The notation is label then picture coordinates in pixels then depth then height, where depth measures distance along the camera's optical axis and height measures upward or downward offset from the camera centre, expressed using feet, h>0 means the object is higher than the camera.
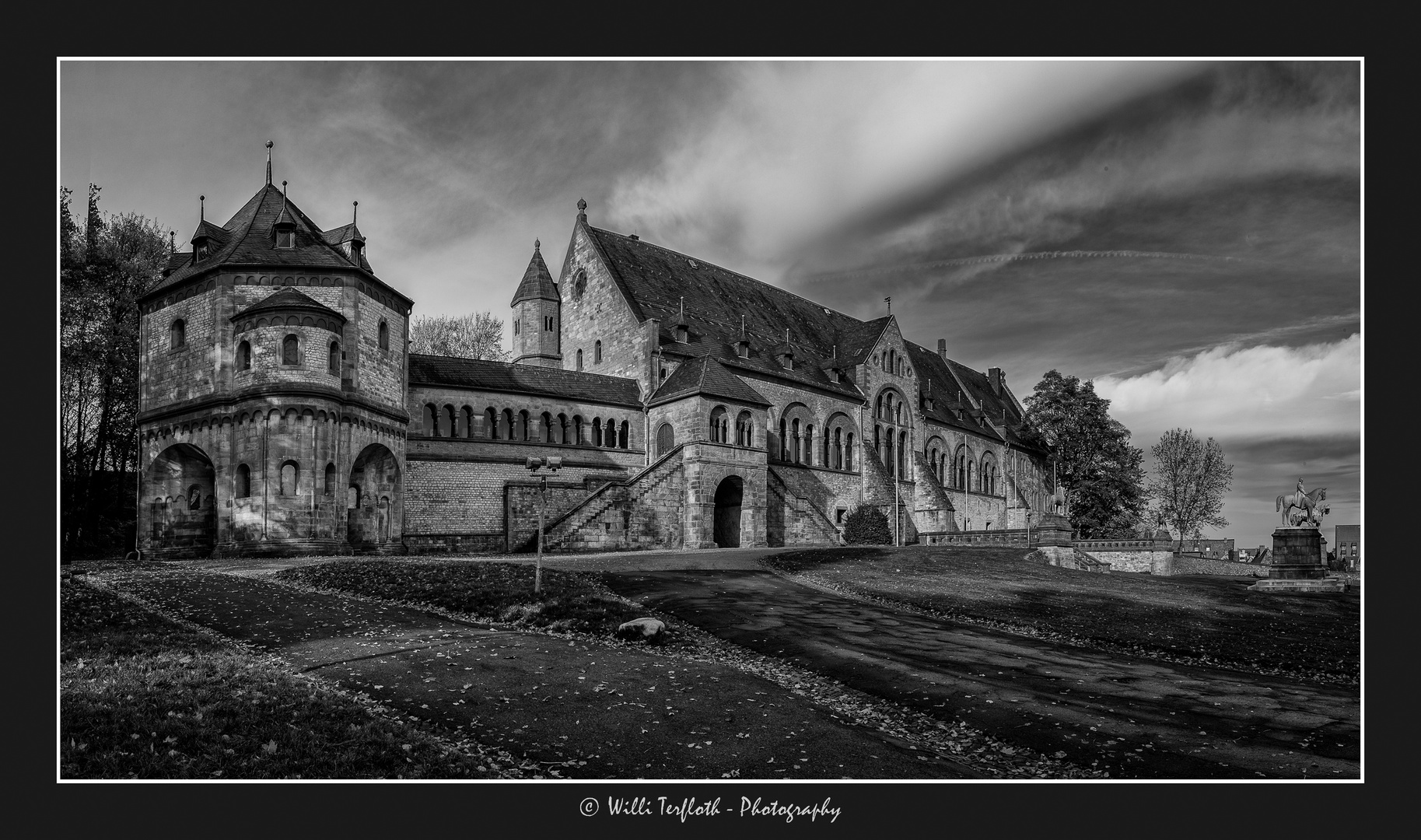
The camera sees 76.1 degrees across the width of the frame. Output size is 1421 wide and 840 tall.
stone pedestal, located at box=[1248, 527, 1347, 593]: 88.33 -11.53
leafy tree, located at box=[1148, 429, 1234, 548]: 223.71 -8.11
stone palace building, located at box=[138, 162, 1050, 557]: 103.30 +6.31
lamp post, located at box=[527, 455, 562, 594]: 62.90 -0.58
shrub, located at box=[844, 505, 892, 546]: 157.38 -13.09
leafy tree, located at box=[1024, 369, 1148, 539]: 210.38 -0.85
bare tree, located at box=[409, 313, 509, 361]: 203.82 +27.79
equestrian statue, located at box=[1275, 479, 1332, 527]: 88.89 -5.77
